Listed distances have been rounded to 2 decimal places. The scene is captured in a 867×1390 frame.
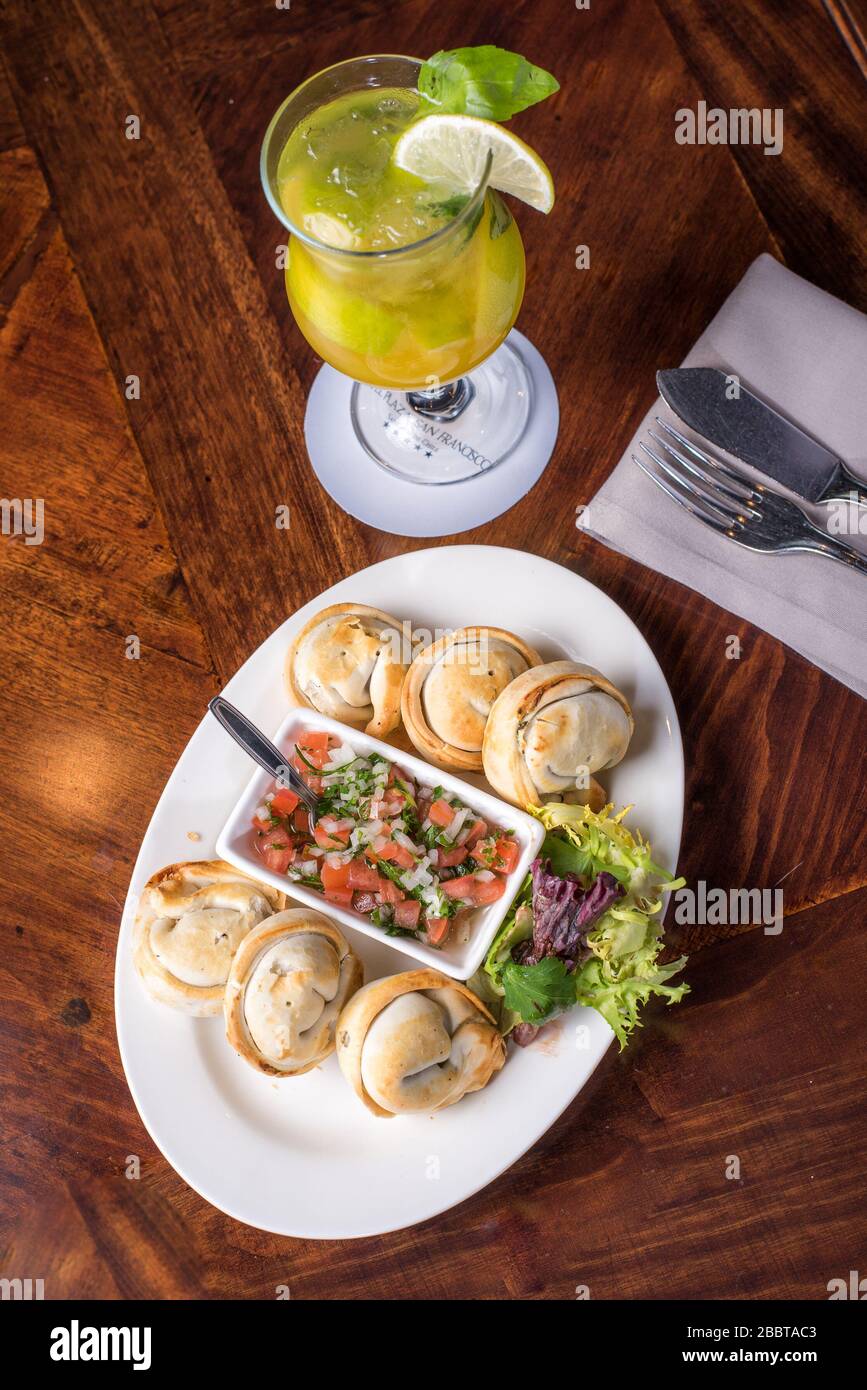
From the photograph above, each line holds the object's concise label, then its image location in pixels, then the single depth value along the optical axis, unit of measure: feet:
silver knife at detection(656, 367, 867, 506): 1.97
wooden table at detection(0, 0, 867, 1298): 1.95
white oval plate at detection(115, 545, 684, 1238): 1.85
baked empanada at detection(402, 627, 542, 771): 1.89
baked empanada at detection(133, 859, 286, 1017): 1.88
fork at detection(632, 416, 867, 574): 1.96
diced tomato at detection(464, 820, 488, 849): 1.87
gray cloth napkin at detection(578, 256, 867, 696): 1.97
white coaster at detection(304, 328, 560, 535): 2.06
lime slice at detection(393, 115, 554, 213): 1.56
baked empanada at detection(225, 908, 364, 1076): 1.81
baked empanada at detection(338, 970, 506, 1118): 1.80
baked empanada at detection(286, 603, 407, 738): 1.92
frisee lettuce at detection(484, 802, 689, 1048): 1.84
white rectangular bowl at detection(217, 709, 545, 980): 1.81
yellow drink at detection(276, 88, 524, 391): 1.65
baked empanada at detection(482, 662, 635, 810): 1.81
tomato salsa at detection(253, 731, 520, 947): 1.84
